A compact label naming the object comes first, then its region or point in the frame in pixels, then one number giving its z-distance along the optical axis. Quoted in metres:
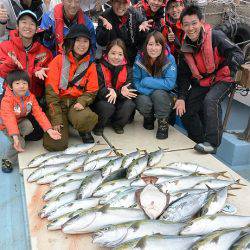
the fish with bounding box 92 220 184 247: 2.50
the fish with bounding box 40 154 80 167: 3.91
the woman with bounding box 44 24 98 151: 4.33
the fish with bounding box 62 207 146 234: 2.72
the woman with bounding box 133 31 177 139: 4.74
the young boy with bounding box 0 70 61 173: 4.00
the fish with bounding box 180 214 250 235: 2.60
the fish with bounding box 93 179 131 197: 3.22
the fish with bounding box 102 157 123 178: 3.59
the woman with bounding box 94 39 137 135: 4.65
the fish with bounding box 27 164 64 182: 3.61
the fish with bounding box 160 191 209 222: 2.84
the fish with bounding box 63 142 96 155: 4.19
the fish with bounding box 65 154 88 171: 3.83
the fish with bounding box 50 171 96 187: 3.50
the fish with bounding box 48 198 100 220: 2.97
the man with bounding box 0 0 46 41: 4.77
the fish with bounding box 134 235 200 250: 2.32
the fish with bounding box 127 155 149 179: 3.59
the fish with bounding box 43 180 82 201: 3.29
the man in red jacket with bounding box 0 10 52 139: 4.30
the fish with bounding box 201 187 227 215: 2.92
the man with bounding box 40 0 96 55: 4.77
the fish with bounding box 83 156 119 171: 3.80
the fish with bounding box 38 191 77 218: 3.04
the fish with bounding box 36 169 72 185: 3.56
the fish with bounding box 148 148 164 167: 3.95
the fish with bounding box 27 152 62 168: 3.89
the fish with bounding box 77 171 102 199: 3.22
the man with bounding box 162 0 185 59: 5.25
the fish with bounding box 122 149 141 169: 3.80
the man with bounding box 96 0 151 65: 4.98
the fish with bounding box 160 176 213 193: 3.30
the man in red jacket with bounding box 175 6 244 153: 4.56
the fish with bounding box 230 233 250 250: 2.36
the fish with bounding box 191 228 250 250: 2.37
